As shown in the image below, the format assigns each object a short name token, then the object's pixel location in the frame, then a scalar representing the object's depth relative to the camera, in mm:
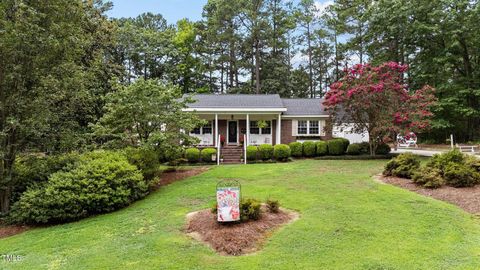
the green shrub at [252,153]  17266
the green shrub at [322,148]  18094
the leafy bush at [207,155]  17172
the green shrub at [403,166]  10462
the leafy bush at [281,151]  17000
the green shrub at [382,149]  18078
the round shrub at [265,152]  17203
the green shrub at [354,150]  18234
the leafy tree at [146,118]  11625
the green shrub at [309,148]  18078
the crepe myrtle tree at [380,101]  15927
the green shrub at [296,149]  17984
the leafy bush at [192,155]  16802
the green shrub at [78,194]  7594
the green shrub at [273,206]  6703
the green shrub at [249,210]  6040
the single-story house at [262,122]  20266
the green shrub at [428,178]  8906
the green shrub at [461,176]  8758
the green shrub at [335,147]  18125
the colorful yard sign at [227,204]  5789
